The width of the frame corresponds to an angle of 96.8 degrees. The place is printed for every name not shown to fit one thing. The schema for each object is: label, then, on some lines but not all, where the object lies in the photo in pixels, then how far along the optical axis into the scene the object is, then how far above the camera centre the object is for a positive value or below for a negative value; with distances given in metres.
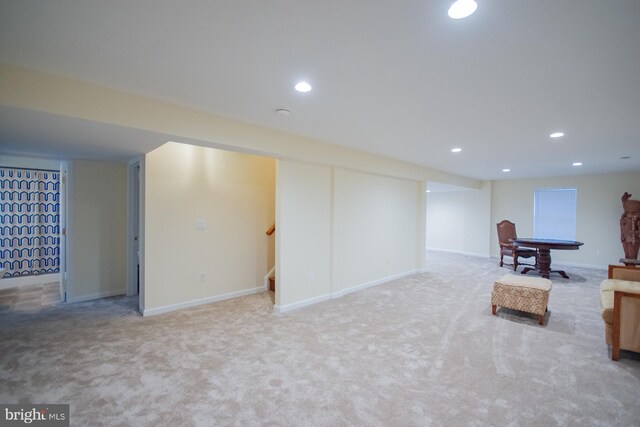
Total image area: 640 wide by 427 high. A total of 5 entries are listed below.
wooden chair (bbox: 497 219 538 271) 6.40 -0.76
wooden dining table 5.59 -0.67
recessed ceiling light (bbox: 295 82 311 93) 2.15 +0.95
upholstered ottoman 3.38 -1.00
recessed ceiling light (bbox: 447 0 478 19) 1.28 +0.95
